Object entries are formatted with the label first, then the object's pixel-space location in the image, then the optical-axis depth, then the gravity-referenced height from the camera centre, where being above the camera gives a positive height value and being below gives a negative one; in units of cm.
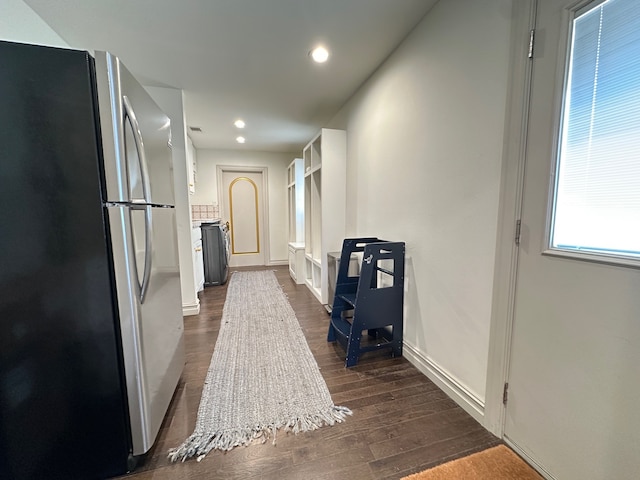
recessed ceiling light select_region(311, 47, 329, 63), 204 +127
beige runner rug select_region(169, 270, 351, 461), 138 -114
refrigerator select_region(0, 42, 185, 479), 96 -20
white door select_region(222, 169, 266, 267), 540 +0
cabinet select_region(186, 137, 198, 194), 421 +105
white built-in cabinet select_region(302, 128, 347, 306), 309 +25
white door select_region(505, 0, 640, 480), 88 -48
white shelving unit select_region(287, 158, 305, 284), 430 -4
